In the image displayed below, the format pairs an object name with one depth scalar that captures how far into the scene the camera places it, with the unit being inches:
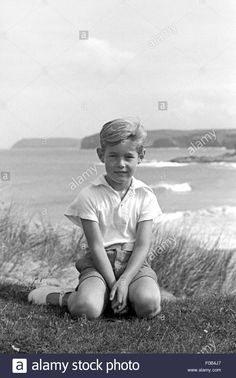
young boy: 158.9
